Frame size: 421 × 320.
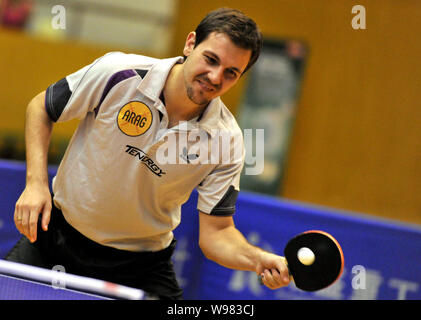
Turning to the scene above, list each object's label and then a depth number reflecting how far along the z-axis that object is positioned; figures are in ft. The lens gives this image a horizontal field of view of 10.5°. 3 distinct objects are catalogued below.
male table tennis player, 17.10
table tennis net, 16.13
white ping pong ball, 16.85
